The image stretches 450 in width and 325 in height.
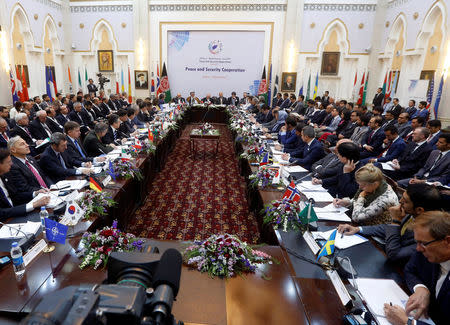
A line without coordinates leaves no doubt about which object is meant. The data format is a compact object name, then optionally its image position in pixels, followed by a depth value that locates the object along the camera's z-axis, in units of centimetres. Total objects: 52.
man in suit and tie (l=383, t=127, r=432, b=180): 454
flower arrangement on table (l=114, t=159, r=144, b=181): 338
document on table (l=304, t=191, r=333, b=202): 284
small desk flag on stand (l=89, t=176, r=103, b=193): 265
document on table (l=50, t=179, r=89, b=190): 287
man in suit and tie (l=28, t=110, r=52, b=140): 577
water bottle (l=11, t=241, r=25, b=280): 159
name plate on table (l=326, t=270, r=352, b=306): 144
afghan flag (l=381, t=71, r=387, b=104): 1077
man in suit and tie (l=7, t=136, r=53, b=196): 270
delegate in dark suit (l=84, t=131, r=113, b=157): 441
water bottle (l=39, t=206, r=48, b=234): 203
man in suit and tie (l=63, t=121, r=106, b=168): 373
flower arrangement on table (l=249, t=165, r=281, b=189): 326
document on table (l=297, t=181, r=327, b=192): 310
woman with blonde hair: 231
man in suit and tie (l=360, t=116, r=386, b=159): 549
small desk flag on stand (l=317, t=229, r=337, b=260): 172
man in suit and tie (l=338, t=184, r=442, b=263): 183
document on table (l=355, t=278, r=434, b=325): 143
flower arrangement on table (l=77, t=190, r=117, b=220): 241
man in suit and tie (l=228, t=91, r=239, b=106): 1211
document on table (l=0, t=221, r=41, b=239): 200
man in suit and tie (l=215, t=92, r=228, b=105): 1229
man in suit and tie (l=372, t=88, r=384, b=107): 1059
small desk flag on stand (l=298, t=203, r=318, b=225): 212
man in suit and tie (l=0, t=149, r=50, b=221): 230
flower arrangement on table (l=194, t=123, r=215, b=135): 693
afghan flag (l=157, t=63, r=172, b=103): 1286
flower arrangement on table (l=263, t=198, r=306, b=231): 229
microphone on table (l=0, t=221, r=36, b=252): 179
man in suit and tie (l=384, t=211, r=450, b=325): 136
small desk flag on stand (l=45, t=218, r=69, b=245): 176
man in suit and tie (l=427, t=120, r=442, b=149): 501
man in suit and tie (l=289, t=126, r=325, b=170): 411
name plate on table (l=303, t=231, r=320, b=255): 194
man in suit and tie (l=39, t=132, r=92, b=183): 328
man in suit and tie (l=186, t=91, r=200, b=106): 1189
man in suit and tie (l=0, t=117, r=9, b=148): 485
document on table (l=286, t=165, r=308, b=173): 379
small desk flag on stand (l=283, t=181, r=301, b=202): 242
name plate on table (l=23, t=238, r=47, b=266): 168
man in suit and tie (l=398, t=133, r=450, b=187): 408
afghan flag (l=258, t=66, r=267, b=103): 1253
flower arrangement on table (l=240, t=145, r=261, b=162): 439
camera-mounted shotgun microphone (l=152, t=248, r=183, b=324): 79
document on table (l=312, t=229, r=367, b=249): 203
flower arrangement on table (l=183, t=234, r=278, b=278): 173
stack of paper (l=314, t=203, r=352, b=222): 243
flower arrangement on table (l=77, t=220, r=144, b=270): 176
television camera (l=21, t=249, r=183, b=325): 64
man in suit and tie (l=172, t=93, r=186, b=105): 1157
